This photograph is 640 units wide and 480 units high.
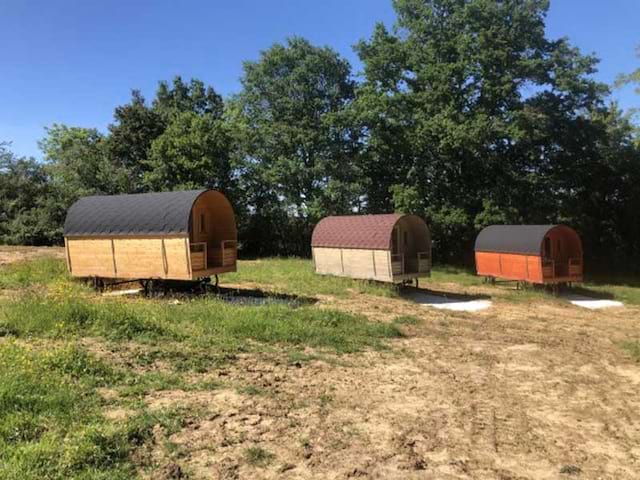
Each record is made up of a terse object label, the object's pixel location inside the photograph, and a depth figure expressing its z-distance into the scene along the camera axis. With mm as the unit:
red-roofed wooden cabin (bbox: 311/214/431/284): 21078
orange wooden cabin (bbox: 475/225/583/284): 22812
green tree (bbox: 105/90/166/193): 38406
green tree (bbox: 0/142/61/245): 35031
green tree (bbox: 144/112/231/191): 34812
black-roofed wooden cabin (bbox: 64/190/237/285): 15992
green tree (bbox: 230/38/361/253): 35188
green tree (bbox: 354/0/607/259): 31094
